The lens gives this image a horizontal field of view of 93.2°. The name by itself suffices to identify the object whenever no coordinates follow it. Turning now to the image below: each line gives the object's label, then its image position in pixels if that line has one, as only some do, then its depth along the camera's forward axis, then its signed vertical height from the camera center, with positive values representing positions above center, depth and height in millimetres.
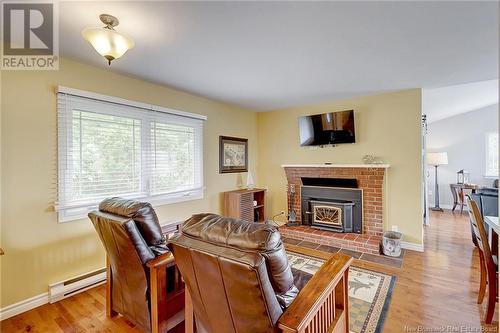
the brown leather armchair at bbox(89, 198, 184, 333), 1564 -661
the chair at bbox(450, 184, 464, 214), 5477 -732
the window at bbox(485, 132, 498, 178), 5641 +257
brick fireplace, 3473 -683
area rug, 1869 -1255
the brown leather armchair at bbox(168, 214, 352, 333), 957 -514
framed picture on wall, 4184 +216
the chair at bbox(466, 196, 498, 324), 1807 -773
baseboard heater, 2227 -1168
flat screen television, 3795 +621
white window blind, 2377 +177
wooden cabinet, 3984 -662
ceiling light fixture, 1584 +883
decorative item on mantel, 3629 +83
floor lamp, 5704 +77
